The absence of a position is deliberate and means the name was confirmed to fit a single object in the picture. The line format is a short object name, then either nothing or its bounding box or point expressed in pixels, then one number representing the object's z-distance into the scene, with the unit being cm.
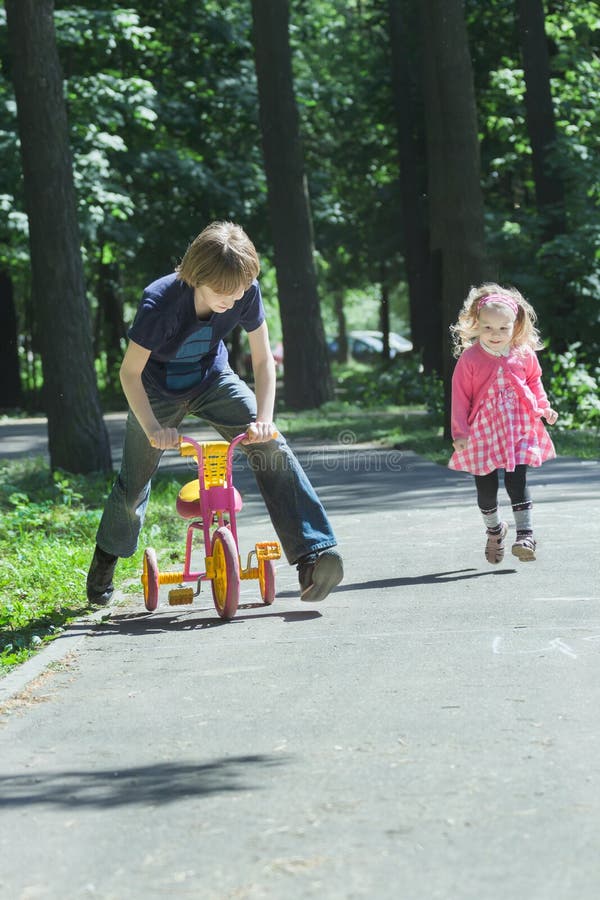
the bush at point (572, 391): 1962
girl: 784
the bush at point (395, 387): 2655
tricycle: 671
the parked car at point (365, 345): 6834
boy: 635
